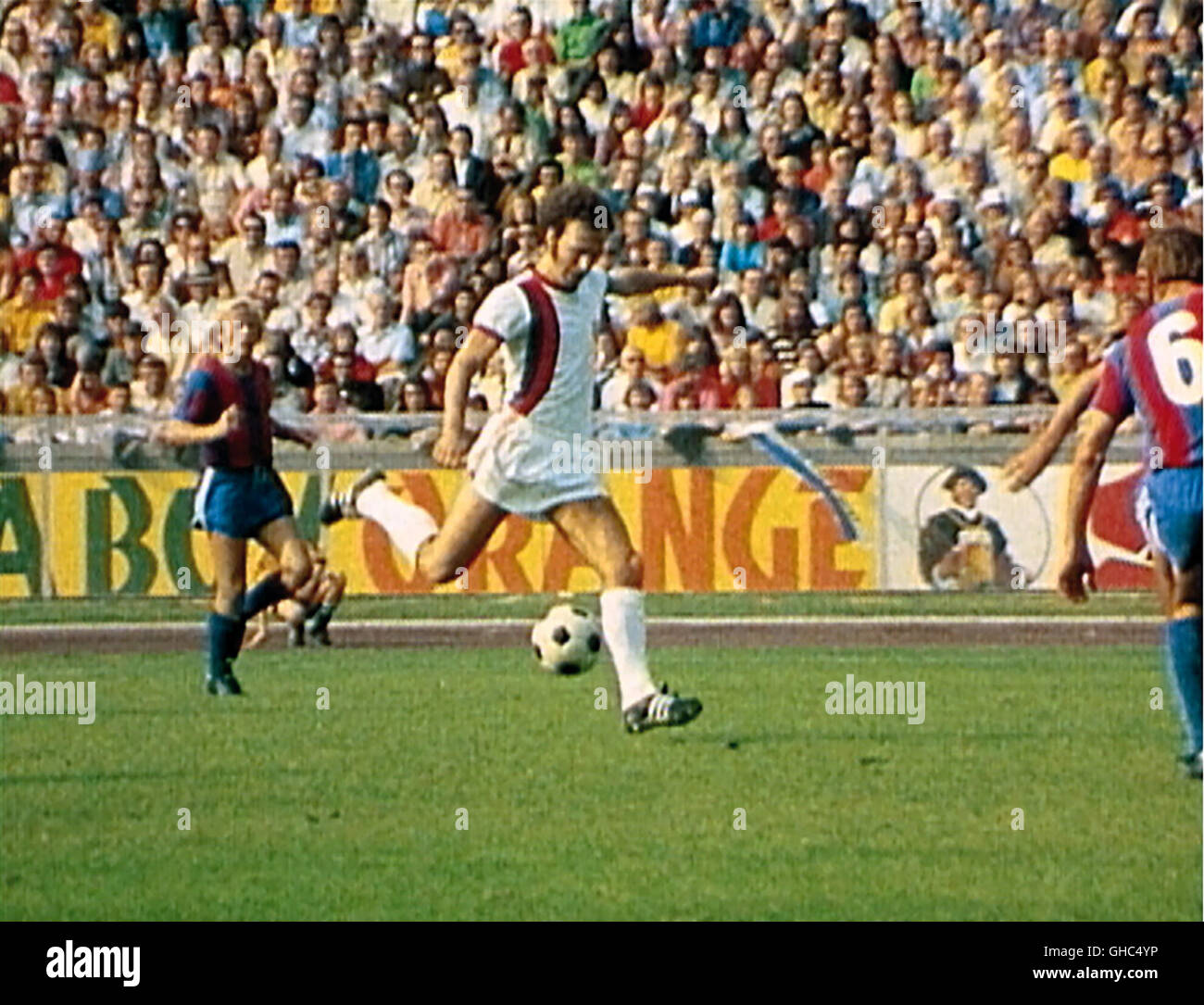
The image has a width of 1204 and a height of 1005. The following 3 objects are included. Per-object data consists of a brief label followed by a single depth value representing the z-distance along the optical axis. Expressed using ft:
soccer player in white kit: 29.89
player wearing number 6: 27.99
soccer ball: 30.01
